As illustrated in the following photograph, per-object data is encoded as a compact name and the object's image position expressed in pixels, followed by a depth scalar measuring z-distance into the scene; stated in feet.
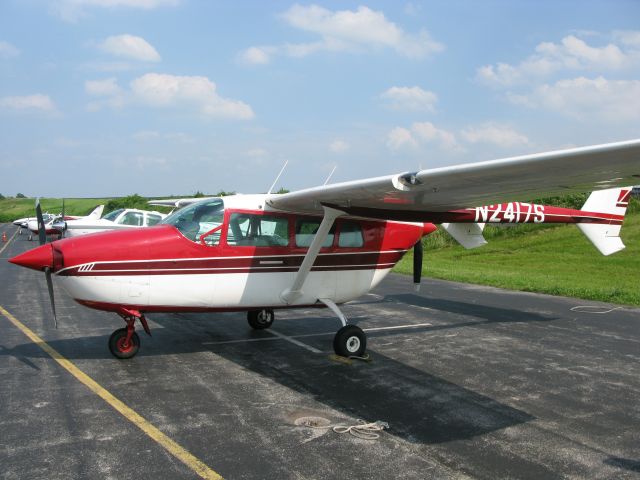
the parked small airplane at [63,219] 65.46
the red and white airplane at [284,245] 20.51
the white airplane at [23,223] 135.62
